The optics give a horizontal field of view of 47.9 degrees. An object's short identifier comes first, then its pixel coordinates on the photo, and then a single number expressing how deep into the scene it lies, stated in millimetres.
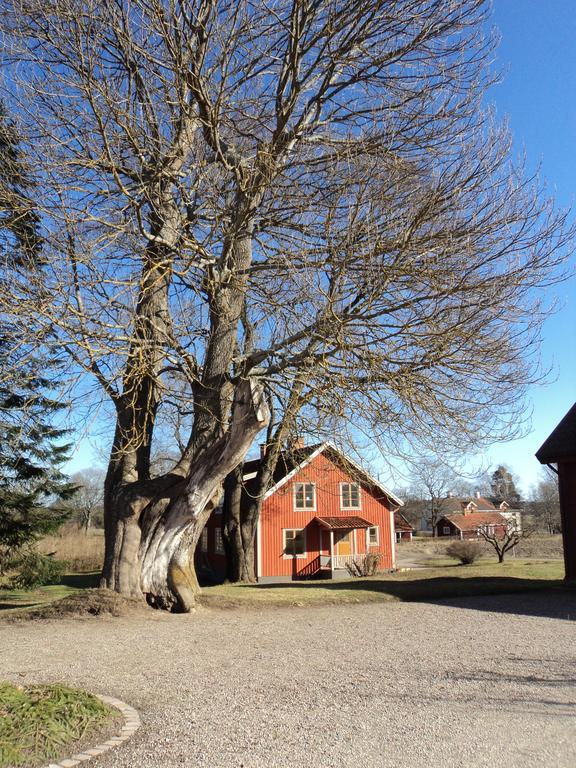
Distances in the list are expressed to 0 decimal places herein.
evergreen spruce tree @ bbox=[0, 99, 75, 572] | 10047
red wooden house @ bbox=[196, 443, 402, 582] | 29766
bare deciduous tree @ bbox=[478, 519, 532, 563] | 30641
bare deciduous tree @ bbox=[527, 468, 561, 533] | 62912
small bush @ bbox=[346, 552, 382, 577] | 27000
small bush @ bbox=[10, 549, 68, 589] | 16031
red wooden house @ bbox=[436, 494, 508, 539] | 68875
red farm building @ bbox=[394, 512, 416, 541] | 57941
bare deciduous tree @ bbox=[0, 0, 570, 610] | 10016
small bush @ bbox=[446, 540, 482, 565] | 32094
